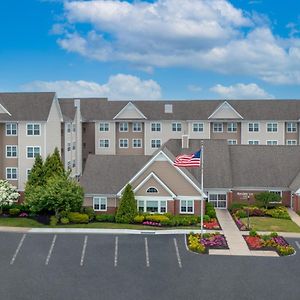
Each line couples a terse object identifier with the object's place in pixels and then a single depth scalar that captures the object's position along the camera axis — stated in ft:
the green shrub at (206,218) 112.61
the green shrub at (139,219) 110.69
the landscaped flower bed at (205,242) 88.86
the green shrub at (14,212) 124.63
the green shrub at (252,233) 97.92
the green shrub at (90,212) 115.18
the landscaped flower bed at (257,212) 119.35
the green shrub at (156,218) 110.17
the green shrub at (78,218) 111.32
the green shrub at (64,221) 110.69
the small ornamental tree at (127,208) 111.55
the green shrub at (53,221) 109.58
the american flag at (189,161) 100.12
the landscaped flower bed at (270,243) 87.84
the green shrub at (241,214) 120.27
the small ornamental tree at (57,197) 112.73
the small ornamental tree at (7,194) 123.05
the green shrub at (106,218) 113.92
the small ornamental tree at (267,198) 128.33
